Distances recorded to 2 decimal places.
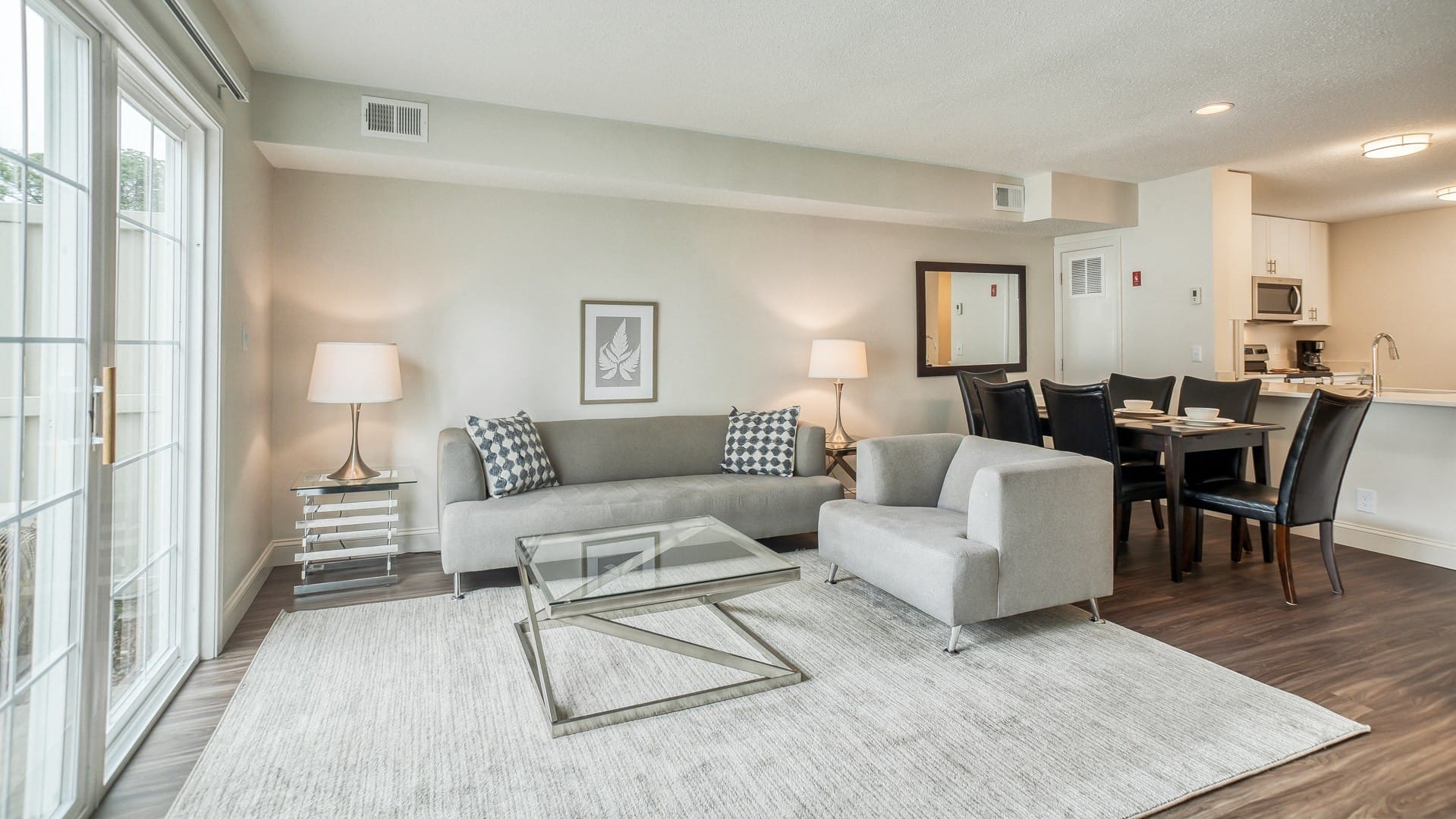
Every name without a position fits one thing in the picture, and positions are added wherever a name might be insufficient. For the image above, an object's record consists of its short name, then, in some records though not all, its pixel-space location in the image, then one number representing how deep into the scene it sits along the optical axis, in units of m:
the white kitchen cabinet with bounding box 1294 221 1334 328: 6.62
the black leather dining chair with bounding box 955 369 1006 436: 4.64
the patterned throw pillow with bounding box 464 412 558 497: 3.69
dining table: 3.56
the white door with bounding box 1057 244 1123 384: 5.75
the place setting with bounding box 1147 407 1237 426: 3.79
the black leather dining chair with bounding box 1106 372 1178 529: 4.52
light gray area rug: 1.84
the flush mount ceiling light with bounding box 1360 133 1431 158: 4.23
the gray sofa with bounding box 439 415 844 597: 3.46
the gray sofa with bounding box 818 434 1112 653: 2.73
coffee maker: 6.81
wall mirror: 5.59
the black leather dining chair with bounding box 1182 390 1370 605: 3.19
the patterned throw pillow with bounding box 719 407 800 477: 4.36
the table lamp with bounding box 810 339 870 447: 4.81
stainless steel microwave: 5.29
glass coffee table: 2.26
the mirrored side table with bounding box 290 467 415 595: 3.45
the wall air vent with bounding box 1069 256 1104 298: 5.84
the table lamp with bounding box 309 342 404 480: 3.51
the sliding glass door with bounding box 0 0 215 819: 1.53
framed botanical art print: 4.52
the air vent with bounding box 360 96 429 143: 3.57
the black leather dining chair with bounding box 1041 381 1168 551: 3.64
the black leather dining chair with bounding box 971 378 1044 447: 4.00
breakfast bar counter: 3.87
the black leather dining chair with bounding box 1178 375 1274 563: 3.97
